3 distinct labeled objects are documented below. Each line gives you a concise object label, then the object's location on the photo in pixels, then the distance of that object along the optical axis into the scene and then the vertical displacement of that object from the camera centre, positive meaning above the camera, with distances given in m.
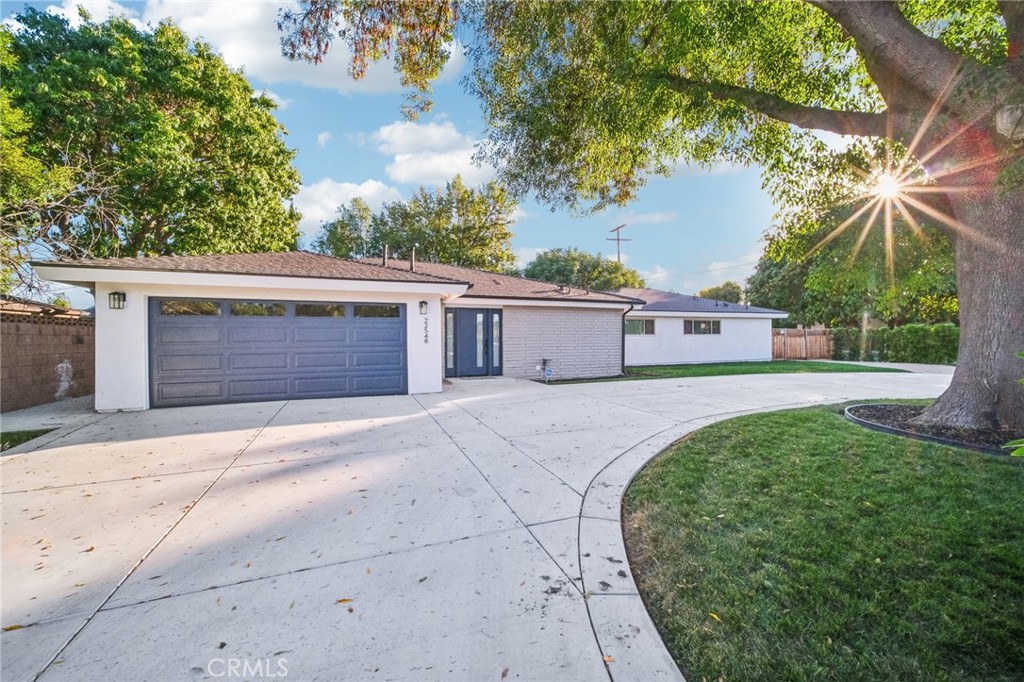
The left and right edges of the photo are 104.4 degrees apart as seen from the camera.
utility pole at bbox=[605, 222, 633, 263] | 28.20 +7.15
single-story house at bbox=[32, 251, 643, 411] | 6.93 +0.23
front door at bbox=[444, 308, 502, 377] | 11.21 -0.11
